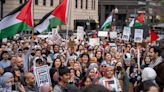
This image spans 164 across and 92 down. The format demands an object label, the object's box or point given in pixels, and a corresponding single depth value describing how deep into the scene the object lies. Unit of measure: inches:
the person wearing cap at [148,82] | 156.1
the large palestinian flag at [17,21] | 360.0
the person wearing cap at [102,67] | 299.7
